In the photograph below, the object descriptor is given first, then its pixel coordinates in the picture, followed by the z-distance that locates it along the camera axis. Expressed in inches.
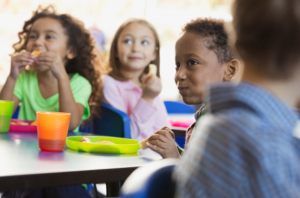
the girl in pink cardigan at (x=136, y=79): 84.3
